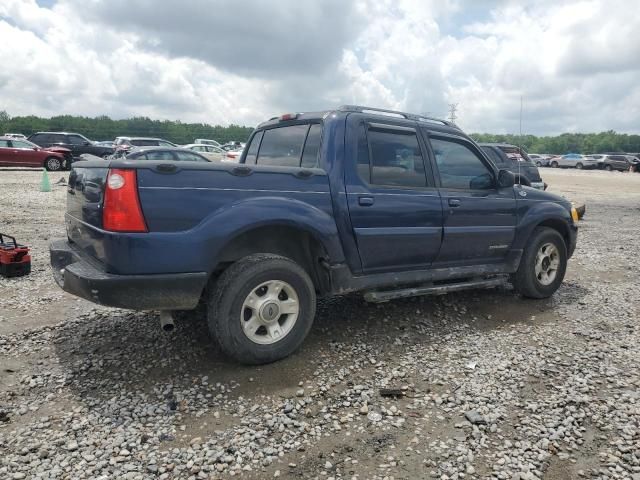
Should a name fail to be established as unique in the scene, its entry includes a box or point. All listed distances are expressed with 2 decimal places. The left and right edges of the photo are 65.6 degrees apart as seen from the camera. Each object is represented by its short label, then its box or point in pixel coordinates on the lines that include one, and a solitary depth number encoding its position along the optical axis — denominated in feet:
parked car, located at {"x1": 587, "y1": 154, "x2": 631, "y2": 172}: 149.89
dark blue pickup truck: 10.70
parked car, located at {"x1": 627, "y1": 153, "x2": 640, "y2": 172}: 145.69
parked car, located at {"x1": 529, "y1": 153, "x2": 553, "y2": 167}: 182.08
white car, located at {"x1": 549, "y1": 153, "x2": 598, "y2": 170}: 162.91
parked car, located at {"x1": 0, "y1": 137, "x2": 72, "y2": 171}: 71.36
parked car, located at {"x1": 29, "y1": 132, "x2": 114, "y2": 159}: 84.74
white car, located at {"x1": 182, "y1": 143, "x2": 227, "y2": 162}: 100.02
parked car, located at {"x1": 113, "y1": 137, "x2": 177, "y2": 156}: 81.45
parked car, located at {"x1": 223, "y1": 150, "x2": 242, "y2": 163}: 68.53
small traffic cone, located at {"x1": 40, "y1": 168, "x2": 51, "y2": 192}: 50.03
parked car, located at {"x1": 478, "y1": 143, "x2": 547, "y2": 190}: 42.93
